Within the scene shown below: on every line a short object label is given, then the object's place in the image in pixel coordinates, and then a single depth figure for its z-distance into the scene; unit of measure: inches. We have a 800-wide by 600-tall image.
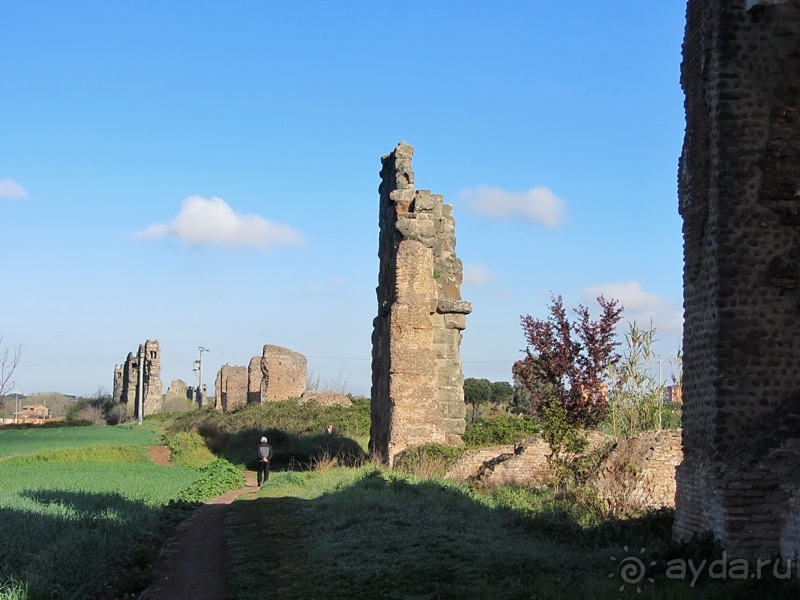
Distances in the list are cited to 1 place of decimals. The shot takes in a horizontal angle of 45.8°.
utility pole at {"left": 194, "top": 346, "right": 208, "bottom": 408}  3093.5
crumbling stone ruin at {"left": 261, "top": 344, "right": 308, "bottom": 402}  1795.0
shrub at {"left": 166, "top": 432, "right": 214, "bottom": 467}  1217.4
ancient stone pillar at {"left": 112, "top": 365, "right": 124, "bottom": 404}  3258.9
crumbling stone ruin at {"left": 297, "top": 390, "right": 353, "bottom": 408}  1611.7
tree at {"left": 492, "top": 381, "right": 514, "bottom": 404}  2640.3
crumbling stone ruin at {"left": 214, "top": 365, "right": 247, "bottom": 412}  2176.4
